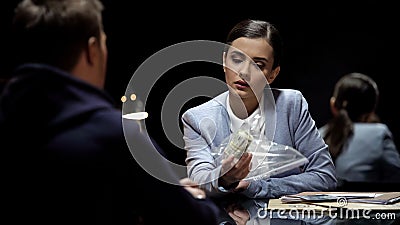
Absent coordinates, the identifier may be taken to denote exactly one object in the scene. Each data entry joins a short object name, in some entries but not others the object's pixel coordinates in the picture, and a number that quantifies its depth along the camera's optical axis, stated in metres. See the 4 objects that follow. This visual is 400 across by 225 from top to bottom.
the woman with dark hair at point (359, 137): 6.52
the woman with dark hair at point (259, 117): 5.37
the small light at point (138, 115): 5.18
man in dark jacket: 4.54
